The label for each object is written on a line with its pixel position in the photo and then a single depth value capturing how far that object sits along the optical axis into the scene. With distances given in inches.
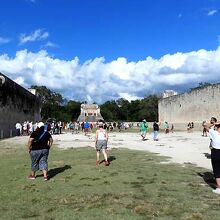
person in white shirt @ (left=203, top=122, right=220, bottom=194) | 193.7
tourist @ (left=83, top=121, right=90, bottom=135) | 868.4
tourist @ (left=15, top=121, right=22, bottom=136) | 819.4
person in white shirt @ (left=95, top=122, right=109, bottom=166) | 298.0
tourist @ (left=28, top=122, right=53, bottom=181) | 234.3
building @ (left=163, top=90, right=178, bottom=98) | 1575.8
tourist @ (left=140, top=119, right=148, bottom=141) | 615.8
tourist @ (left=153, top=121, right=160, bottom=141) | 588.3
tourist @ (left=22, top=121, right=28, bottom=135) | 821.0
